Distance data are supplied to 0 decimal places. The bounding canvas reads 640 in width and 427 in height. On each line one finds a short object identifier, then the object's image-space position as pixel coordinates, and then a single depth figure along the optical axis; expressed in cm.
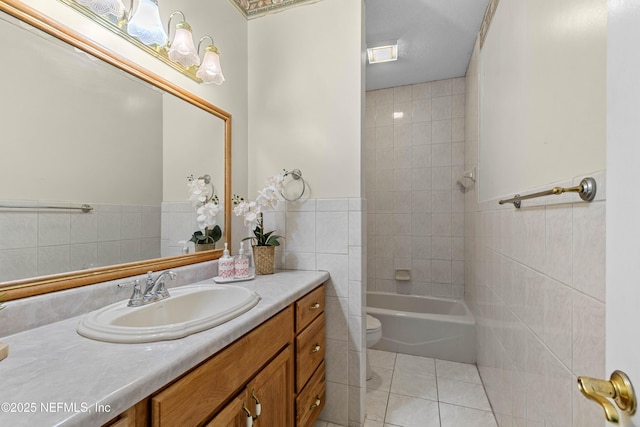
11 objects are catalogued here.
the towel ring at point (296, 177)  168
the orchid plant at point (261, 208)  154
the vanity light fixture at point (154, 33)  99
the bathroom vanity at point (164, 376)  49
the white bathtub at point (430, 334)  225
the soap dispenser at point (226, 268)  138
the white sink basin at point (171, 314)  71
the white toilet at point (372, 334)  198
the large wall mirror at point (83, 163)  82
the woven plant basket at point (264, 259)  153
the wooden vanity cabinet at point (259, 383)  62
